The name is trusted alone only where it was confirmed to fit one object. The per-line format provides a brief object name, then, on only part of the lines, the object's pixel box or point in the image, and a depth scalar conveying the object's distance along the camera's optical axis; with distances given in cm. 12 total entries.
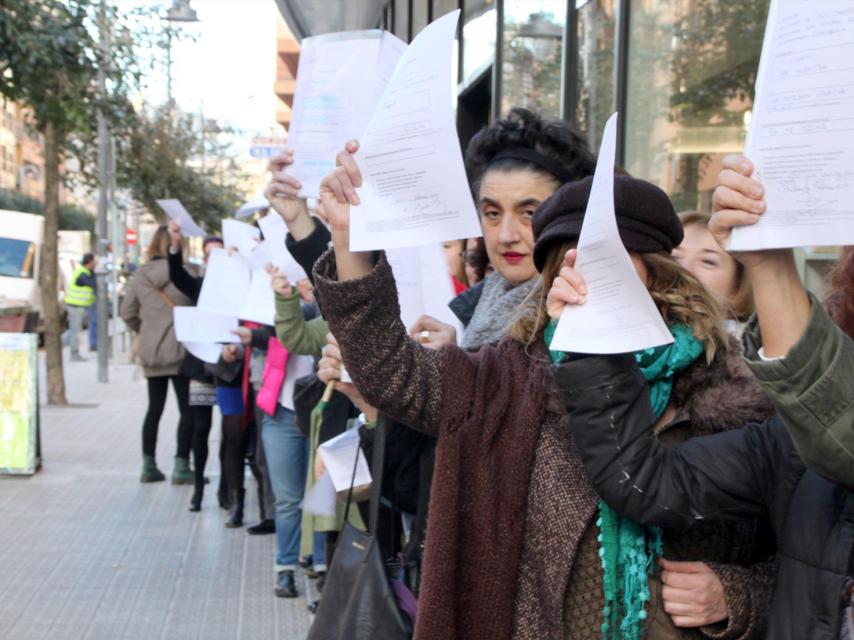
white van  2519
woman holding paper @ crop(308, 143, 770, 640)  219
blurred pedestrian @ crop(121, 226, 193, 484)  948
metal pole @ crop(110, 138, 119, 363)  1862
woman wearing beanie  173
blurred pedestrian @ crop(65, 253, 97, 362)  2409
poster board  984
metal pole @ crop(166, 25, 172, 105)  1669
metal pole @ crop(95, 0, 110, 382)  1758
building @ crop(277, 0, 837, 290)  497
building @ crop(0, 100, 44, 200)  5980
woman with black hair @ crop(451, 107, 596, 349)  287
